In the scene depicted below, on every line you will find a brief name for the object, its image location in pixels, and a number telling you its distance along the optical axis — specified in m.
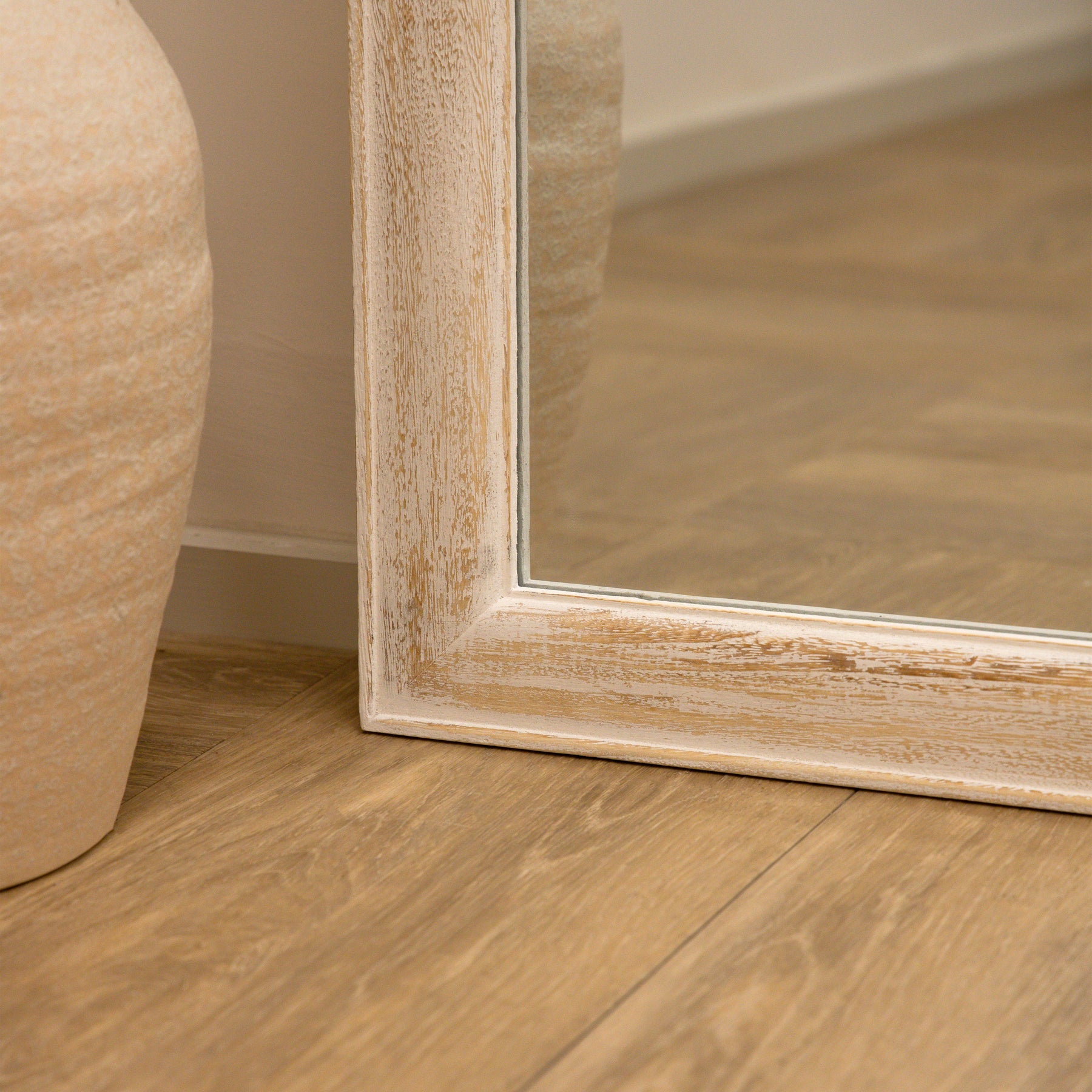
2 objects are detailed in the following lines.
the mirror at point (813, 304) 1.75
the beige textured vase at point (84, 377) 1.58
